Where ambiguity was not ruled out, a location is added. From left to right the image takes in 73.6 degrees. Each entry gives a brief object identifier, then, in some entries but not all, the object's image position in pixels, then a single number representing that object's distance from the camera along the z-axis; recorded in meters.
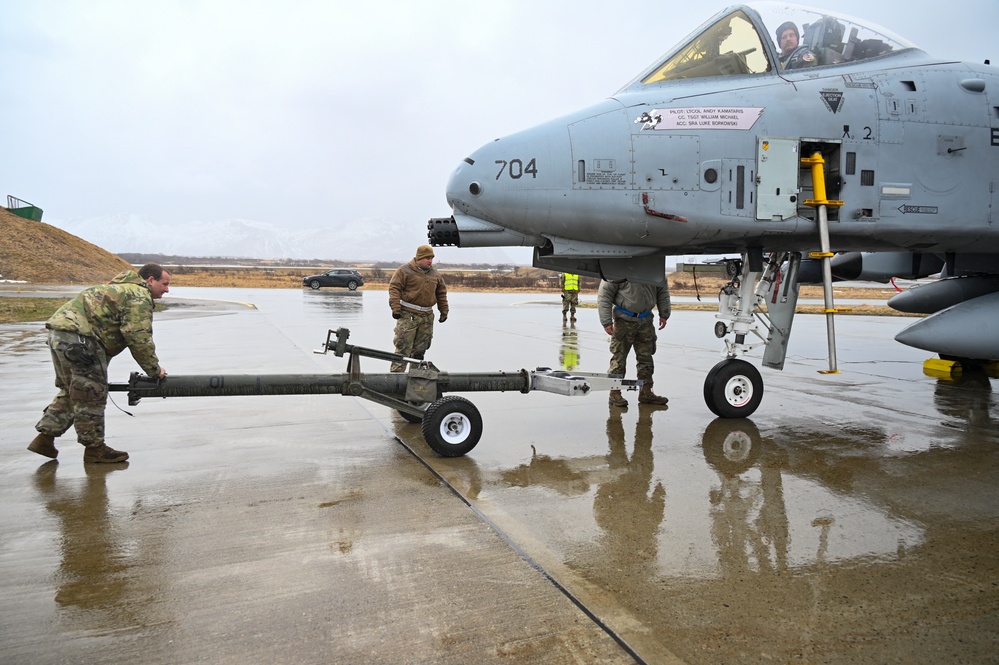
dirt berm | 44.47
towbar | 5.00
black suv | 44.47
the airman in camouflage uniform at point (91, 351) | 4.80
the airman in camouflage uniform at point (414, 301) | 6.99
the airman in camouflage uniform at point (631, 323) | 7.26
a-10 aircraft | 5.55
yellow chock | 9.43
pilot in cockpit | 6.07
